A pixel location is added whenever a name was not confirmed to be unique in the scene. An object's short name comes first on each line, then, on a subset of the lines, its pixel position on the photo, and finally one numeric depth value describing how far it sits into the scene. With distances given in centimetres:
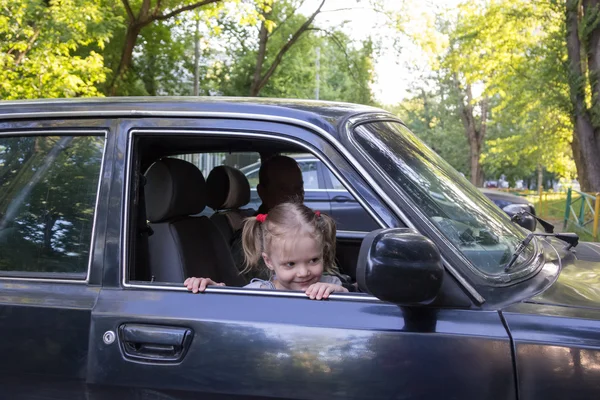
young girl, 248
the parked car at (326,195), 857
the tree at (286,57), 2152
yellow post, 1195
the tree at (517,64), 1750
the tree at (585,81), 1374
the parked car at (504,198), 1170
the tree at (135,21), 1377
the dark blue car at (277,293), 185
